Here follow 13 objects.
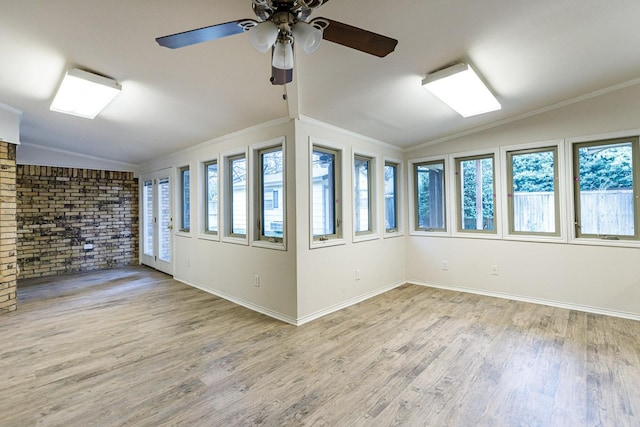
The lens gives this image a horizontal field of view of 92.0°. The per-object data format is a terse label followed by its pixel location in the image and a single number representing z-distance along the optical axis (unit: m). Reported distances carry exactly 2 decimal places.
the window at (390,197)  4.77
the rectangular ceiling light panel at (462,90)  2.62
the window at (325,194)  3.67
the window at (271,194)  3.60
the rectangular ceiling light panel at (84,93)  2.64
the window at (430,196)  4.78
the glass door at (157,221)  5.79
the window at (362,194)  4.25
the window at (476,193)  4.34
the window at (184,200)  5.30
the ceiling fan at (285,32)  1.43
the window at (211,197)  4.64
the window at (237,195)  4.09
